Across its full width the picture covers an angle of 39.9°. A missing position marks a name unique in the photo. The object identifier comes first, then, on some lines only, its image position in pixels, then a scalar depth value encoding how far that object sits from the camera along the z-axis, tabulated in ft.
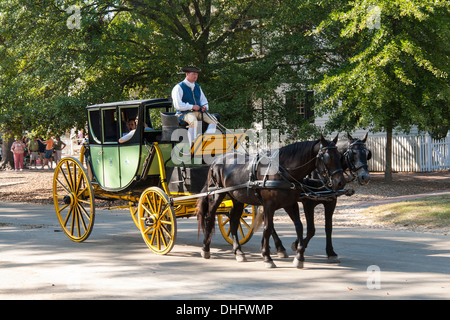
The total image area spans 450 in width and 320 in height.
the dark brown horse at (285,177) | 27.71
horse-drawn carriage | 28.71
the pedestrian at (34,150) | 109.47
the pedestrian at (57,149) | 111.12
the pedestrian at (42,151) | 114.40
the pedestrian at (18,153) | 103.99
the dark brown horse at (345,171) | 27.68
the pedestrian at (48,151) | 107.76
